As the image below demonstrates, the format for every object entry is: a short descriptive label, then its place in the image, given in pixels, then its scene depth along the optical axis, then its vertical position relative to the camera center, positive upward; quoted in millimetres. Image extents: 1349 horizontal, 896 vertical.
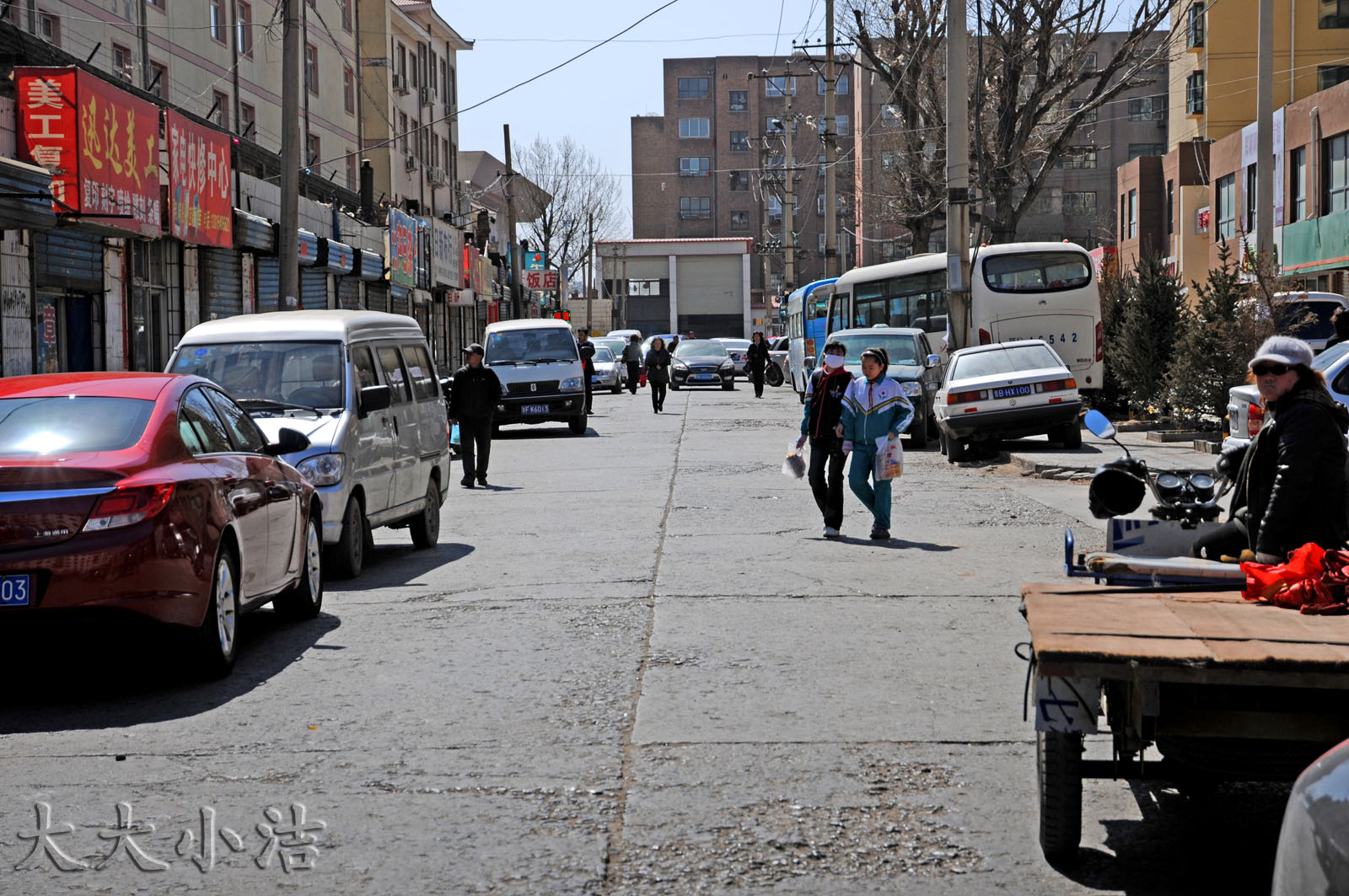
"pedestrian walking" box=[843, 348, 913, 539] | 13336 -427
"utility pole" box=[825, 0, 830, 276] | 51656 +6723
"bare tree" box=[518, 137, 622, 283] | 96000 +8344
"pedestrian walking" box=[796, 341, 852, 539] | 13359 -502
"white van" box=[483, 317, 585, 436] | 28422 -99
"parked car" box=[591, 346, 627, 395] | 47312 -189
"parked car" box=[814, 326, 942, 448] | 25266 +29
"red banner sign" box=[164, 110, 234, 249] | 24672 +2955
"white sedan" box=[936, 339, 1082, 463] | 21438 -551
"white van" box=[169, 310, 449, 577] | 11227 -247
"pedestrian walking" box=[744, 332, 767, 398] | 43844 +136
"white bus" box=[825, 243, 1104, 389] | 30062 +1171
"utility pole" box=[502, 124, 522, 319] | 60094 +4460
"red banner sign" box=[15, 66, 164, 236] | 19625 +2878
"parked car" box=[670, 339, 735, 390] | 49406 -121
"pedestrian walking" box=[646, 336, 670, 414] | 35544 -160
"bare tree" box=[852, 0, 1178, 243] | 37500 +7196
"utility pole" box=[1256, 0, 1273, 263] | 25750 +3817
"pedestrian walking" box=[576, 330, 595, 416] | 31941 +142
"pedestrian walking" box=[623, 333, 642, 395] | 46688 +141
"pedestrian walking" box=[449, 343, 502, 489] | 19125 -550
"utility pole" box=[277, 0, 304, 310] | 23578 +3055
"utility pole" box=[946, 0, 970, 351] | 26297 +2928
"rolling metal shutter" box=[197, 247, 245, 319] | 30156 +1622
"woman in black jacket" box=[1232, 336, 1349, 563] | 5918 -372
